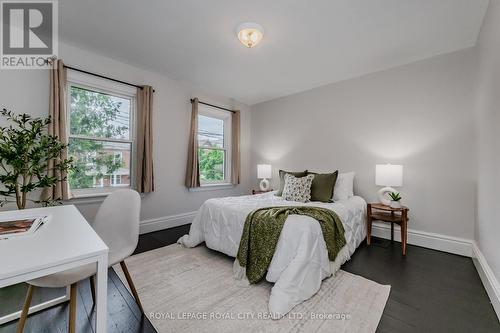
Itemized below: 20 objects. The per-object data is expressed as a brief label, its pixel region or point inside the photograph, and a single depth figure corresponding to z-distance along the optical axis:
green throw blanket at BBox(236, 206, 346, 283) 1.96
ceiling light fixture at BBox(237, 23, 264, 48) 2.24
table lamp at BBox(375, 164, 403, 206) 2.76
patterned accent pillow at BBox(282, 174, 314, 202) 3.01
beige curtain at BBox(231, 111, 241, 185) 4.59
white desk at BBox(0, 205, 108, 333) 0.68
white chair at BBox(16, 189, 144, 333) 1.17
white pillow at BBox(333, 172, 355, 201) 3.14
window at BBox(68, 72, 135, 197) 2.81
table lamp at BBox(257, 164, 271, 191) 4.31
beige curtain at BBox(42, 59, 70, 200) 2.49
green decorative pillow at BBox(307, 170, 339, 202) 3.01
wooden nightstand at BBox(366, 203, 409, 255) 2.59
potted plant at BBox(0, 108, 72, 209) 2.05
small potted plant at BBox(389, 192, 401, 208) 2.71
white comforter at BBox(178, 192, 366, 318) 1.70
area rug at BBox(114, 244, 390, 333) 1.46
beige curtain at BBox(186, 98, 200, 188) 3.81
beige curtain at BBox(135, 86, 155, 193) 3.22
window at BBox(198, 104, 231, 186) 4.21
